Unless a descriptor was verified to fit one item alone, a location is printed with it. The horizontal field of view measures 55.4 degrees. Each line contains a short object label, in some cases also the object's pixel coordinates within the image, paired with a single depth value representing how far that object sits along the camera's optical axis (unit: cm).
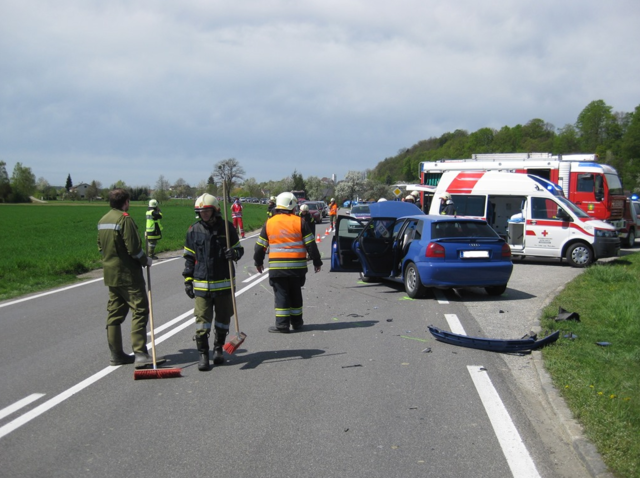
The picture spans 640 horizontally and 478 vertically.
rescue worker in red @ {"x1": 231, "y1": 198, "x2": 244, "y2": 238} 2592
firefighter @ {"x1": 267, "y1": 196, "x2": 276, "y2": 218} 1803
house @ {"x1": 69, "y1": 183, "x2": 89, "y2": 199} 18650
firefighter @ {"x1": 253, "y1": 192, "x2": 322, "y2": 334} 830
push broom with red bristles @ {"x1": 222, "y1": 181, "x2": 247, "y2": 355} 664
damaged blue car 1057
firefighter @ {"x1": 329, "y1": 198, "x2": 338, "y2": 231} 2917
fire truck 2106
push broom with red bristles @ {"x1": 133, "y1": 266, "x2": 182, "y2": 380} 617
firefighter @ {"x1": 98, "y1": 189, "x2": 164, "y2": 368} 659
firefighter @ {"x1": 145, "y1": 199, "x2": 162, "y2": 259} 1806
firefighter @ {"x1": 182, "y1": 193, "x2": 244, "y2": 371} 657
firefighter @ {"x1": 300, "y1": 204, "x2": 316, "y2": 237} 1473
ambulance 1623
